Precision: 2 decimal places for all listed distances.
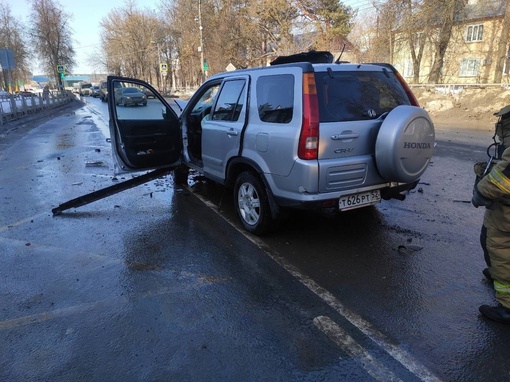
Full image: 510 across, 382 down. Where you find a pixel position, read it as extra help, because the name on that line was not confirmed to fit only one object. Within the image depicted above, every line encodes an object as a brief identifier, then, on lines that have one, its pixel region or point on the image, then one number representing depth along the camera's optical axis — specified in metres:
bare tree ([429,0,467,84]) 27.80
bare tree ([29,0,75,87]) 47.03
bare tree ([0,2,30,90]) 54.47
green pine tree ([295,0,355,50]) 36.50
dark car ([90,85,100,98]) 62.53
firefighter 2.71
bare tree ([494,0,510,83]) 24.02
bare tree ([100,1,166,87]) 63.88
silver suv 3.79
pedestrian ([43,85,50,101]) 29.45
